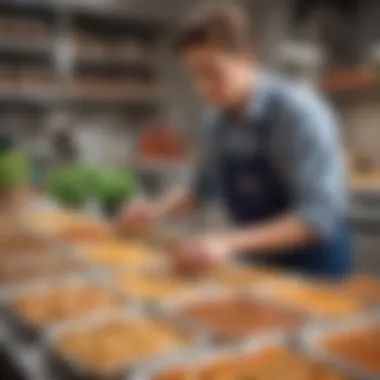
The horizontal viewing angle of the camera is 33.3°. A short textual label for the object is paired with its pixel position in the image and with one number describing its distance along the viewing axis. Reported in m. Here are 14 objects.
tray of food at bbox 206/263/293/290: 0.86
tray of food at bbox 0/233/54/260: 0.98
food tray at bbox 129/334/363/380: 0.55
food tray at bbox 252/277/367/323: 0.71
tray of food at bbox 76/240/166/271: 0.96
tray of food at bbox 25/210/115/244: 1.14
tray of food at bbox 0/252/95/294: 0.85
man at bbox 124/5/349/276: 1.01
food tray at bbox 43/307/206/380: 0.55
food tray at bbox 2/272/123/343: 0.69
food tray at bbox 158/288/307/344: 0.64
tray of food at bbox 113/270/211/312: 0.77
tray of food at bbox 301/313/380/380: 0.56
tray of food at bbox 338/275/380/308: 0.78
